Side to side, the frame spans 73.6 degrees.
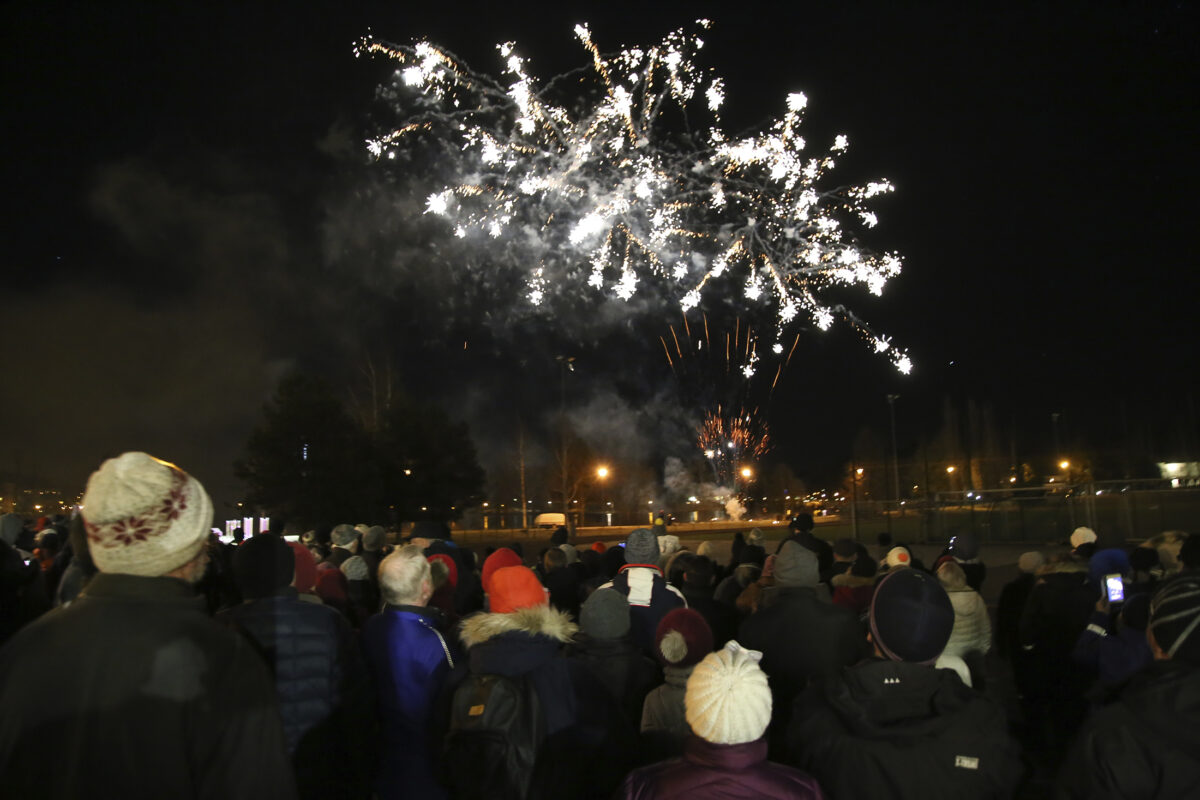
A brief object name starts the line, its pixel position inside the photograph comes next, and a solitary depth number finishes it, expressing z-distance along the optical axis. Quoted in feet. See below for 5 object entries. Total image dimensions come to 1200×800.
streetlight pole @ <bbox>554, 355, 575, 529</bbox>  203.52
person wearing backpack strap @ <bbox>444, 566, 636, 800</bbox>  11.02
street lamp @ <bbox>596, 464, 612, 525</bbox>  233.08
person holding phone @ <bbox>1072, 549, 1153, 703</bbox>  14.16
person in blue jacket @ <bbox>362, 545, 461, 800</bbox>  12.77
